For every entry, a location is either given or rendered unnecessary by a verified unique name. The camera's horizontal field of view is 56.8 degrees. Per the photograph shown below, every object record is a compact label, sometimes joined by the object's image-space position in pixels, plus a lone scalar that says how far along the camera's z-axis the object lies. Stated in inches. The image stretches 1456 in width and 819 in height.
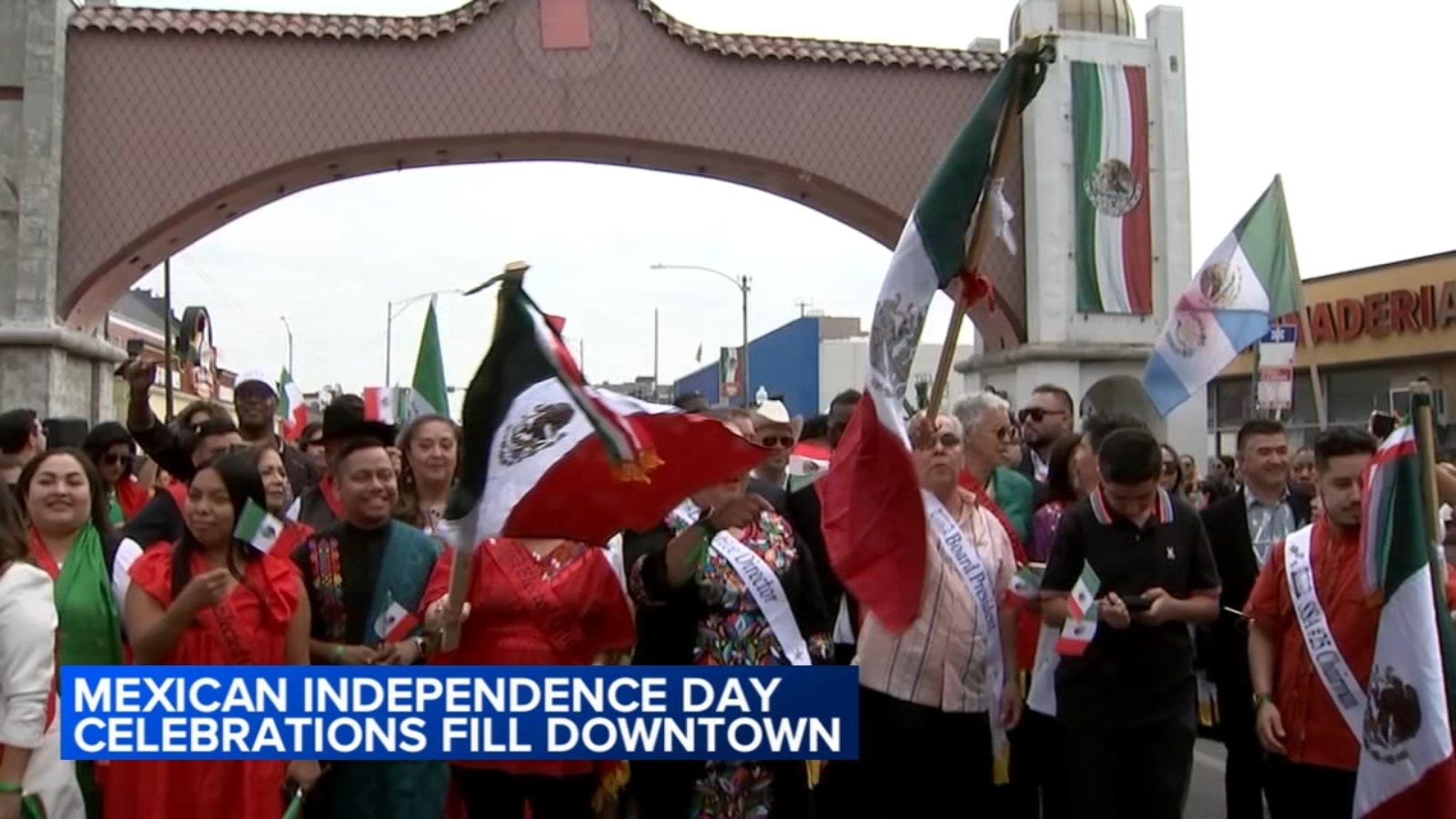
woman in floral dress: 181.8
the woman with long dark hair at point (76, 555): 166.7
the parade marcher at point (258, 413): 270.8
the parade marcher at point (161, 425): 253.1
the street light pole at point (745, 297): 1375.5
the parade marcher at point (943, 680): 185.0
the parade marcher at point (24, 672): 147.9
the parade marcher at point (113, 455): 254.5
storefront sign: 1043.3
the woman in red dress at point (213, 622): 158.7
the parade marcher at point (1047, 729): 221.1
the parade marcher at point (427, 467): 207.5
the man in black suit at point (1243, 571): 229.1
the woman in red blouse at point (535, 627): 173.2
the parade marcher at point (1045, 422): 278.4
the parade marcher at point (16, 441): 227.9
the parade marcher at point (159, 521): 198.7
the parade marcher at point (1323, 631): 175.6
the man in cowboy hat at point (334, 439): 190.2
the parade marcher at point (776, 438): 225.0
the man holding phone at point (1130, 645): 178.7
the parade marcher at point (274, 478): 214.8
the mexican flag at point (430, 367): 297.7
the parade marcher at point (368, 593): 171.8
